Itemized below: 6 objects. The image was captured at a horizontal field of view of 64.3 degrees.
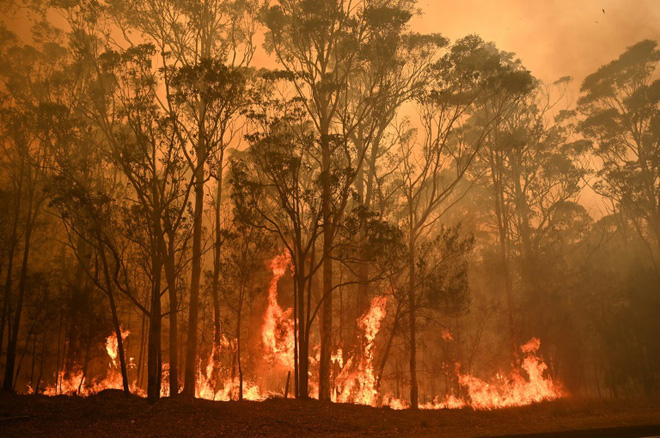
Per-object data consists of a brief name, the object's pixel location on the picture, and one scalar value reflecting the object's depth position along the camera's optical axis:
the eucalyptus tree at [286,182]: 17.00
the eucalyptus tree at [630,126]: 34.09
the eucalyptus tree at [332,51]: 18.64
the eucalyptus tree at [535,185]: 34.28
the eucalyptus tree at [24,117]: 24.69
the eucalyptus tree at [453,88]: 23.72
